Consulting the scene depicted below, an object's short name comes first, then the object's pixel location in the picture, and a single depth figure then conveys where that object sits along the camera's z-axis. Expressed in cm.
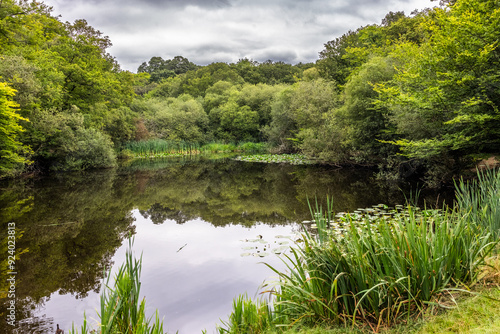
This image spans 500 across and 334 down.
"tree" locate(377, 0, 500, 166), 916
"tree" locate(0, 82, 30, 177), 1188
